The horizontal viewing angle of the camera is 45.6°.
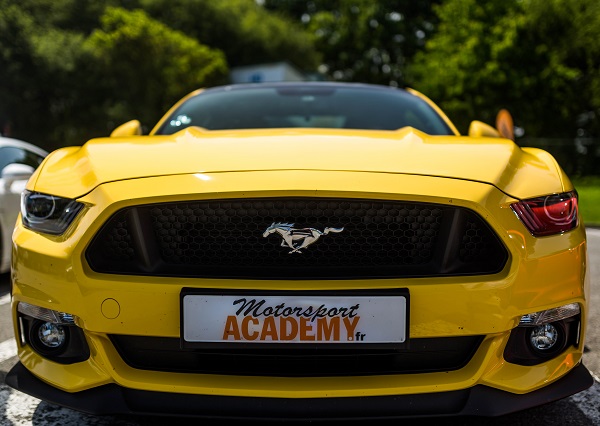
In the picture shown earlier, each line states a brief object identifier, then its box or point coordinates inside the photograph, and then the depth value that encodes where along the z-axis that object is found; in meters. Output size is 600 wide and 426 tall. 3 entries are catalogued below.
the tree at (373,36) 41.53
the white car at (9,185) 5.03
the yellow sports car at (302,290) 1.90
